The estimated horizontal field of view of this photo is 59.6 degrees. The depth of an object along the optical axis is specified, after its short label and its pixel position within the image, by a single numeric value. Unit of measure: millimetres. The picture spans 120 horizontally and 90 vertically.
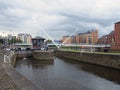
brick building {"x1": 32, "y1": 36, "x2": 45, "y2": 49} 34340
